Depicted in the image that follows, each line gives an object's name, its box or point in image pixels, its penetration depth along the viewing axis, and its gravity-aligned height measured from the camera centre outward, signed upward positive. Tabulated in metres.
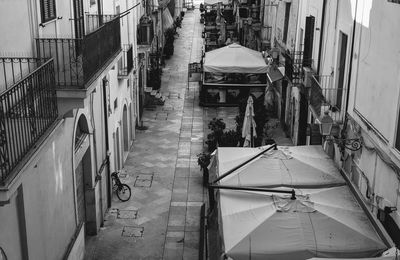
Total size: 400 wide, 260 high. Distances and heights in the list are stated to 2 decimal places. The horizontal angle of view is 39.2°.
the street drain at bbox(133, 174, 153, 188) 21.39 -7.91
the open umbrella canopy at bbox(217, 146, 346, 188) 13.35 -4.76
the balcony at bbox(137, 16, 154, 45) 28.12 -3.09
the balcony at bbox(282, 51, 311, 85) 20.97 -3.61
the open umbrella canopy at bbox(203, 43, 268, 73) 30.84 -4.93
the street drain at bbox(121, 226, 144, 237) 17.34 -7.91
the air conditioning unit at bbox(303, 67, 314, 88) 19.30 -3.55
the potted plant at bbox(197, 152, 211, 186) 21.00 -7.00
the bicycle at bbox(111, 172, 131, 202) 19.84 -7.64
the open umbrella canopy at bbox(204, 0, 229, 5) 57.34 -3.23
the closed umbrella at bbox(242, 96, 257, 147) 19.94 -5.37
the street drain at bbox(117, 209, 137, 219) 18.64 -7.93
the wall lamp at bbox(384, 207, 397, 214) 10.90 -4.47
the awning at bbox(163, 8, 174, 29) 41.50 -3.62
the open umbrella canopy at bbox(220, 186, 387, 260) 10.64 -4.96
